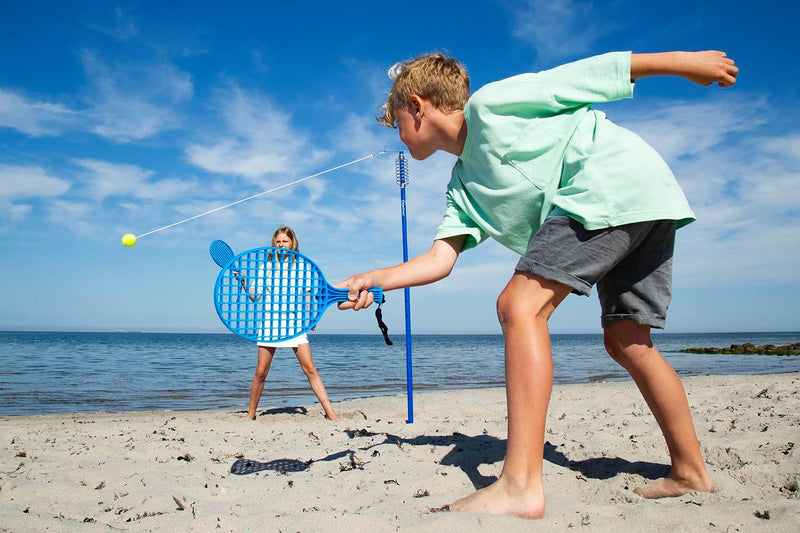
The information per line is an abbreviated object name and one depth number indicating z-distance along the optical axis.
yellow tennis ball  3.62
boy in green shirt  1.81
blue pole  4.67
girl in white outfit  5.05
